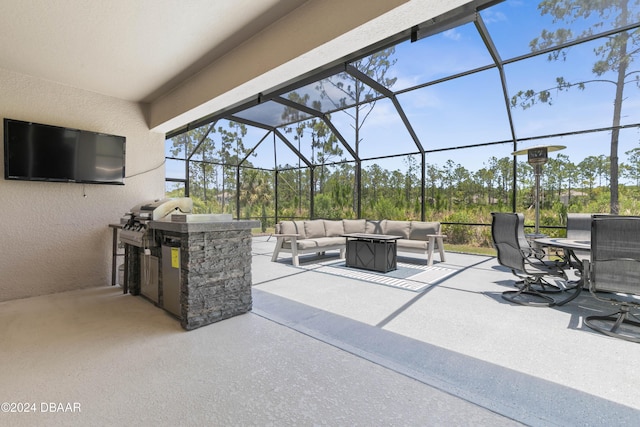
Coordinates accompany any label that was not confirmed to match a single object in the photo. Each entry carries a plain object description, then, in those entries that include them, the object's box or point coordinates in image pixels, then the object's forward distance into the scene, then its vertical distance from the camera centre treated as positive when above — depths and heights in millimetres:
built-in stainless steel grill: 3208 -58
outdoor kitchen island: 2666 -550
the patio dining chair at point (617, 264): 2527 -449
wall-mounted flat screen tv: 3422 +754
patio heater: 4843 +1042
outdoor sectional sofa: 5719 -450
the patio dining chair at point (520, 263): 3443 -626
